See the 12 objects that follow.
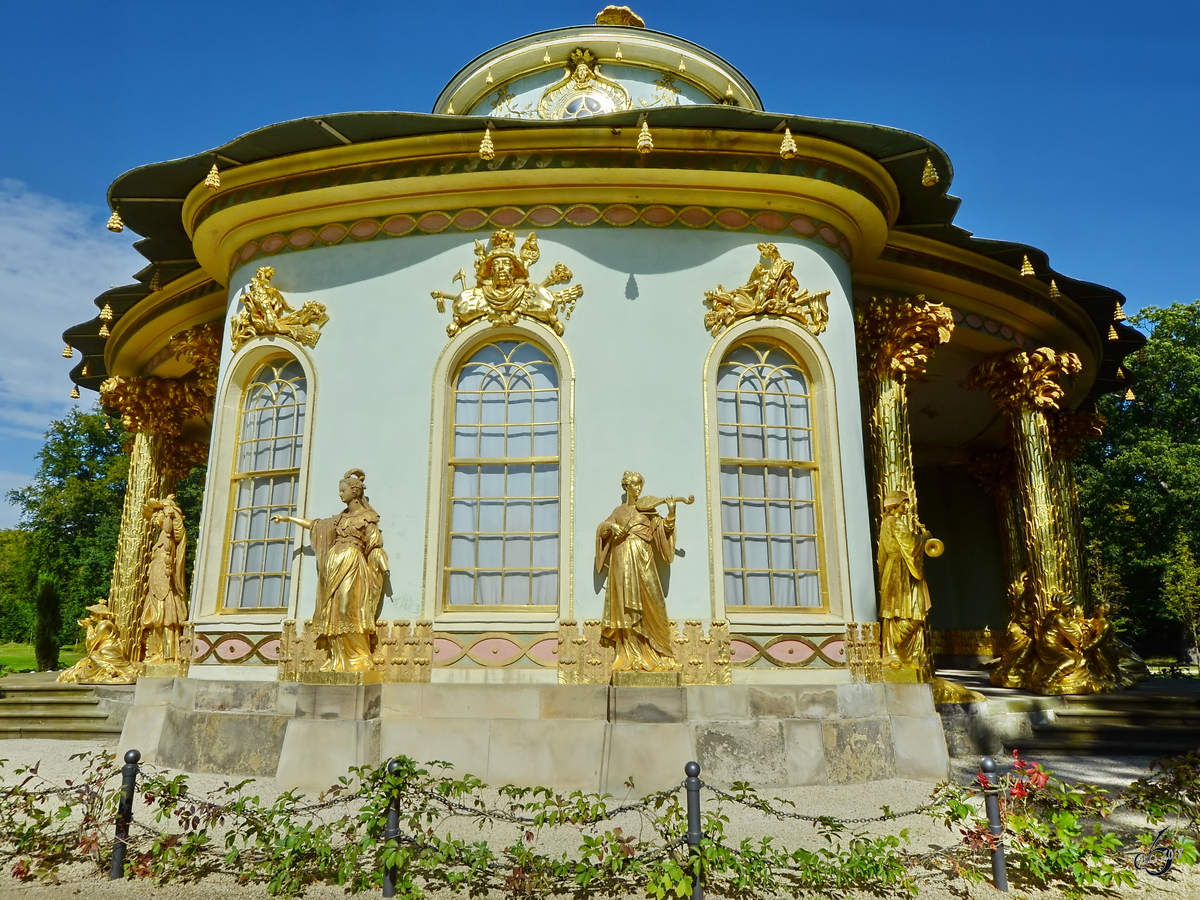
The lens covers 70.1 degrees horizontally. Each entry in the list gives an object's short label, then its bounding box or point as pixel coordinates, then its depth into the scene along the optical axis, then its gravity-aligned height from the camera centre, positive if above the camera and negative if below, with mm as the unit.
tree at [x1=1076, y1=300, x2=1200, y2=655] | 25094 +5284
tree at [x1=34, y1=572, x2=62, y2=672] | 20234 +529
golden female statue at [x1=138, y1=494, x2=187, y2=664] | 11492 +715
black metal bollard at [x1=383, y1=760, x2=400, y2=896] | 4988 -1063
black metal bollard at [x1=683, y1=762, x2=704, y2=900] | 4727 -903
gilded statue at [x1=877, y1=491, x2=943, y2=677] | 9609 +568
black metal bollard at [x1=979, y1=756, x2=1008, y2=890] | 5234 -1043
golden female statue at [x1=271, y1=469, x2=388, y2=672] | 8414 +686
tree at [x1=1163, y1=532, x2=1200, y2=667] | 23406 +1764
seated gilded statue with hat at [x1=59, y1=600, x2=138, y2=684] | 13062 -145
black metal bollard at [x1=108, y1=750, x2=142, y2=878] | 5348 -1013
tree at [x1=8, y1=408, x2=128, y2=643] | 33531 +5716
